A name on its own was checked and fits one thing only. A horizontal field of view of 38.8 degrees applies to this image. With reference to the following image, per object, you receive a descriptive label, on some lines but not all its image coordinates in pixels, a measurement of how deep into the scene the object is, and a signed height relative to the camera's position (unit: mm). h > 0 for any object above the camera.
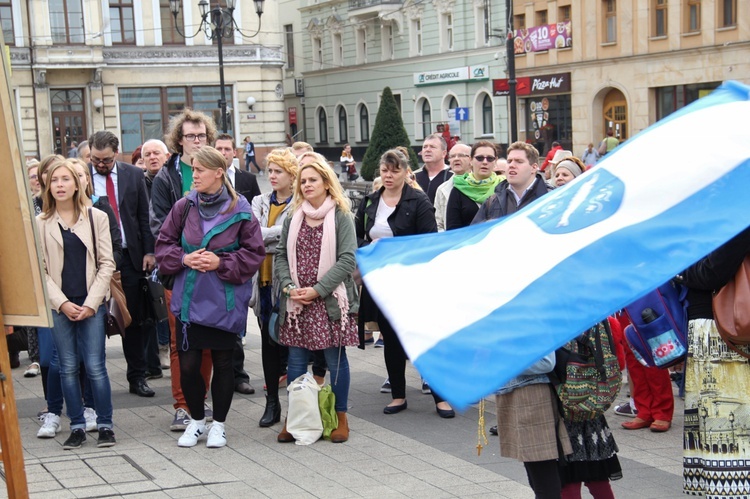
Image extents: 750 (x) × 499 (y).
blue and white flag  3361 -454
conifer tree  33375 -320
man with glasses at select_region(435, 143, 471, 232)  10242 -441
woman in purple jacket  7301 -929
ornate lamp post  27766 +3213
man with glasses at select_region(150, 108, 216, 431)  8461 -276
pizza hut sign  46347 +1617
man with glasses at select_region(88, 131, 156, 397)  9023 -747
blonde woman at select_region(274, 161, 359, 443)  7539 -1043
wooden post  3947 -1089
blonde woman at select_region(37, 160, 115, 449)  7410 -961
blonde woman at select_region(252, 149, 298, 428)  8203 -877
